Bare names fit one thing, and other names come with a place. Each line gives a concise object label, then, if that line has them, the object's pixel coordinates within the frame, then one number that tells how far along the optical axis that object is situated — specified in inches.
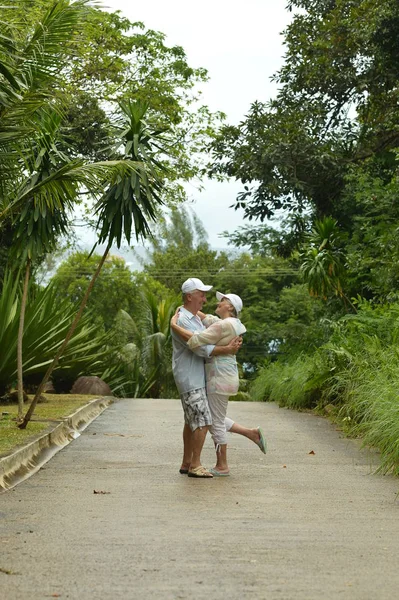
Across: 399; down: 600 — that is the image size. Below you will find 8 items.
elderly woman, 406.3
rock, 1070.4
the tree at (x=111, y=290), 2325.3
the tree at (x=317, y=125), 1016.2
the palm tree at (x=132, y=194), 522.9
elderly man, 406.9
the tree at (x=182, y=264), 2711.6
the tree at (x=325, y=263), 991.0
